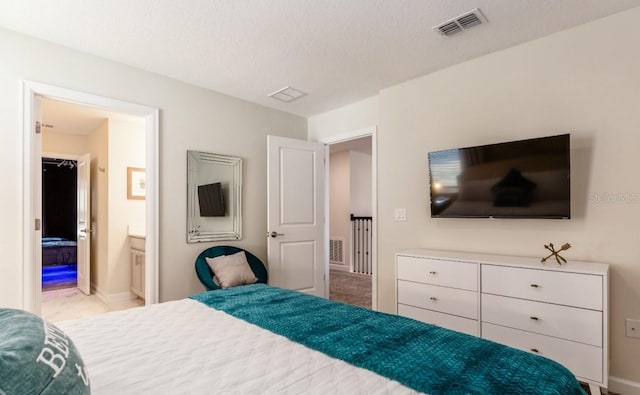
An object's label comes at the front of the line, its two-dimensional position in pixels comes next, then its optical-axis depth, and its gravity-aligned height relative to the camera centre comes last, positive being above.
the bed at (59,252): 6.17 -1.05
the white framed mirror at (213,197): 3.39 -0.01
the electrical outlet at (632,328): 2.08 -0.82
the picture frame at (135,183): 4.62 +0.19
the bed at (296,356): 0.98 -0.56
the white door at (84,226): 4.68 -0.44
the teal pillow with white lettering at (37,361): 0.64 -0.35
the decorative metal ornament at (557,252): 2.21 -0.38
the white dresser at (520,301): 1.92 -0.70
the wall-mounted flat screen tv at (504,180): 2.27 +0.12
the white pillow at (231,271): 3.16 -0.72
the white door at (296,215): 3.80 -0.22
